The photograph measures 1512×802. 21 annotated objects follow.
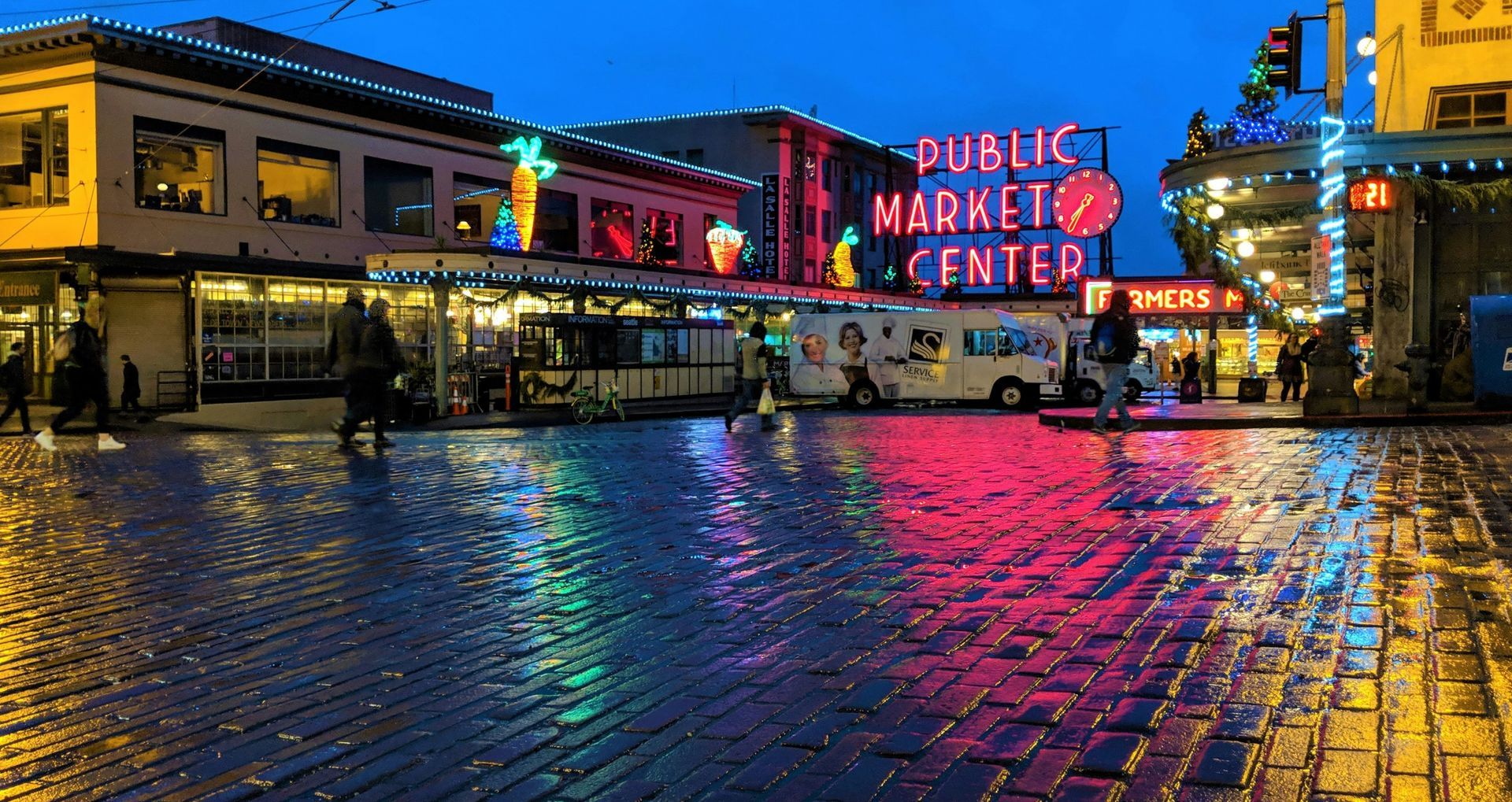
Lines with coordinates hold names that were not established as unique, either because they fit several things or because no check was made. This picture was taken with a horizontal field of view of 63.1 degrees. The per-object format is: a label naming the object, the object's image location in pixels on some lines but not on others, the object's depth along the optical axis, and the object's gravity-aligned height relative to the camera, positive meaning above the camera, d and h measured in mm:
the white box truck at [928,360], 30984 +277
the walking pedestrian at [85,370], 15484 +49
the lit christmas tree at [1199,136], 24100 +4737
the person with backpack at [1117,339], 15398 +390
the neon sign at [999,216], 57844 +7385
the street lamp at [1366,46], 21753 +5752
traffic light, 17078 +4420
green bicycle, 25609 -705
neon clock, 48906 +6697
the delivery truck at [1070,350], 32062 +530
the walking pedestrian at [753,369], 19562 +42
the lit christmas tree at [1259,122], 21062 +4308
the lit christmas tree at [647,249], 37000 +3741
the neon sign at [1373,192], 20188 +2914
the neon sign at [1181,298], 30109 +1801
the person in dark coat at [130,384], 24828 -204
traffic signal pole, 16938 +953
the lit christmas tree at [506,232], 29000 +3324
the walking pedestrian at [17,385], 18891 -163
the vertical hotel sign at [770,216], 52375 +6656
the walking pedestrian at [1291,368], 28375 +52
